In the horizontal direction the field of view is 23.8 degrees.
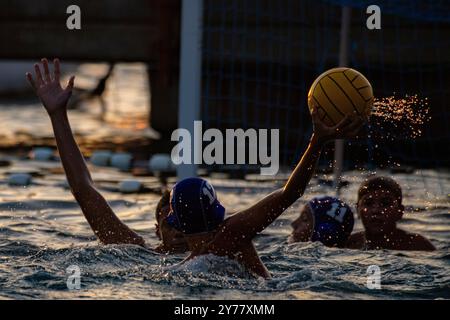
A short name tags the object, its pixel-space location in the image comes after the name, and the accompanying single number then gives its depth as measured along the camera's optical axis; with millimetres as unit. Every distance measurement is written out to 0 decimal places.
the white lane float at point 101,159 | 10984
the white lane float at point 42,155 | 11250
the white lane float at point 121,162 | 10951
